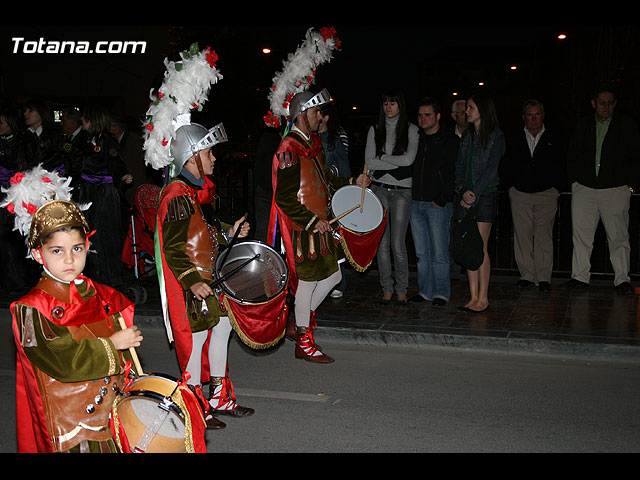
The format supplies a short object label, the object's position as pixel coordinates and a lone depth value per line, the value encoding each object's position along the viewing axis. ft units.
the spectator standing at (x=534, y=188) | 28.89
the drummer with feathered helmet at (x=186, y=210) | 15.31
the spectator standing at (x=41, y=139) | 29.04
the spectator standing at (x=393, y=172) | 26.55
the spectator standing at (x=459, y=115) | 31.48
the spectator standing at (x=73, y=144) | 28.81
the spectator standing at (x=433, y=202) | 26.61
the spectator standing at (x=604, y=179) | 28.48
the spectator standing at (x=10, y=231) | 29.71
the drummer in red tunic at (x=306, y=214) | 20.47
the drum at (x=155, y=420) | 10.44
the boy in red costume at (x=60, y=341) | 10.48
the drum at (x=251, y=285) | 15.96
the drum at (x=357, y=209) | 21.58
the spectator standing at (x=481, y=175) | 25.86
